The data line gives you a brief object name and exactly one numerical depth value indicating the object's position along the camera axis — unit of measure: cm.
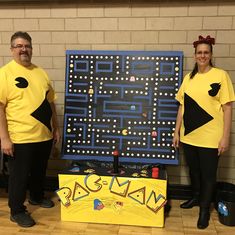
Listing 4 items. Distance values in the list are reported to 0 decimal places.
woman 228
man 228
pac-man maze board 263
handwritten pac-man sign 238
